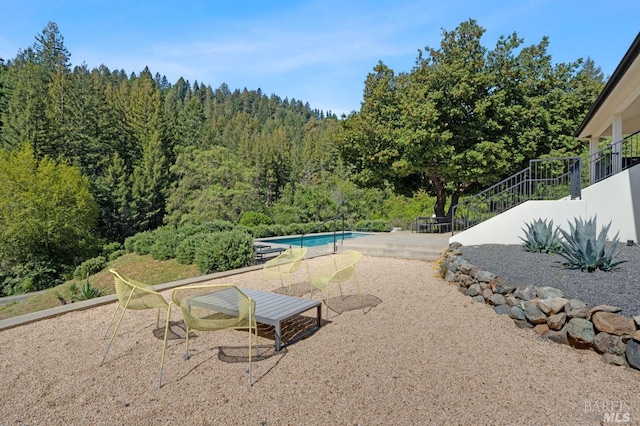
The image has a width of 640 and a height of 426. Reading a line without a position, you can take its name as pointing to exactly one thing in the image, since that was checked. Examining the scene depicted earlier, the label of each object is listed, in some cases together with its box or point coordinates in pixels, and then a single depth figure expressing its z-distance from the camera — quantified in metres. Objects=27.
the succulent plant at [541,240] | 6.77
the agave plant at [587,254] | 5.03
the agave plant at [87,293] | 6.21
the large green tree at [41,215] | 19.47
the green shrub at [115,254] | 23.19
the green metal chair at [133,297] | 3.38
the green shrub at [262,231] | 20.13
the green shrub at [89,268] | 15.57
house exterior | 7.39
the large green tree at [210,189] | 22.95
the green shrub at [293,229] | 22.08
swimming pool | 18.56
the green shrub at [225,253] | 8.71
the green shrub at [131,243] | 15.64
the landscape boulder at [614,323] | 3.22
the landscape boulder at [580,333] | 3.50
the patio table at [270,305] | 3.16
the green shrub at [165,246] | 11.91
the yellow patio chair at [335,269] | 4.71
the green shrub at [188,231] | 12.22
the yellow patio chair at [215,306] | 3.07
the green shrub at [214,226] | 12.36
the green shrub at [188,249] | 10.48
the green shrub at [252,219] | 22.31
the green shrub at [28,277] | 17.31
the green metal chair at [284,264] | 5.77
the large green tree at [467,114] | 13.02
